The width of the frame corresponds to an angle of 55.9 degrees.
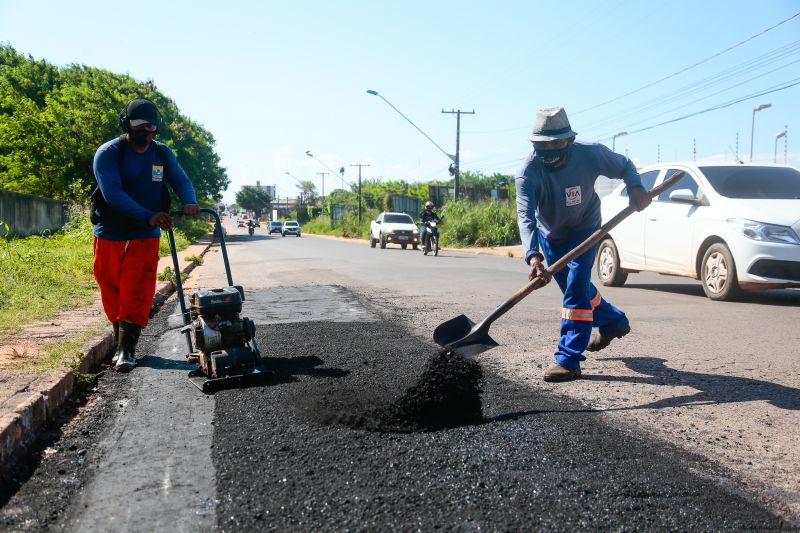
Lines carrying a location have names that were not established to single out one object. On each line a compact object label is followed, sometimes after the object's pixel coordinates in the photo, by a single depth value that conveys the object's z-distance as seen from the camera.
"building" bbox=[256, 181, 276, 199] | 191.44
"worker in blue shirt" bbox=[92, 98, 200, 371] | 4.99
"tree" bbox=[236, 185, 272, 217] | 176.88
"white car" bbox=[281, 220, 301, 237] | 64.88
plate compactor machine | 4.41
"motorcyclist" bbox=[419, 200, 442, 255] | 23.58
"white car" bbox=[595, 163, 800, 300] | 8.23
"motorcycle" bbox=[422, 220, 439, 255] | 23.06
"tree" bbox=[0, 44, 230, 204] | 34.03
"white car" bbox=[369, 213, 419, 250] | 31.27
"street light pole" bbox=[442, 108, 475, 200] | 36.91
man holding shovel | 4.66
